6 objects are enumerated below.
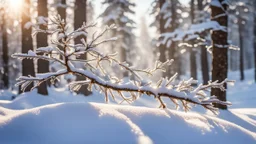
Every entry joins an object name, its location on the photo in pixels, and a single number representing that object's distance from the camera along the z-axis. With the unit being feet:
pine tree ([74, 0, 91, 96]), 42.27
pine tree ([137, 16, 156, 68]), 212.93
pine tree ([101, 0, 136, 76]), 83.35
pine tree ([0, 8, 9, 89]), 78.18
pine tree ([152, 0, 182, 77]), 67.36
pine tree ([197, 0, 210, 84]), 66.80
